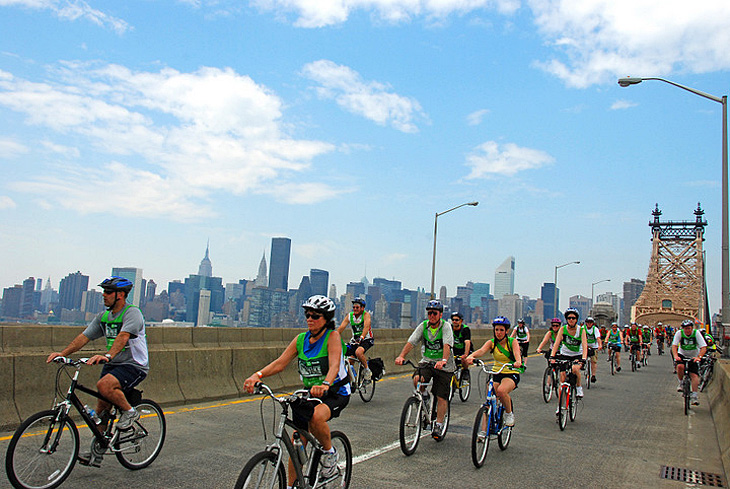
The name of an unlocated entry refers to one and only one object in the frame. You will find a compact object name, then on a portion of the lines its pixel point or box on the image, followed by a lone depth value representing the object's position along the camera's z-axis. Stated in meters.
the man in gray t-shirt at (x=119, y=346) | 6.43
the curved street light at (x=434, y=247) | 37.78
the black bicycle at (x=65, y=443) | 5.61
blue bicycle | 7.48
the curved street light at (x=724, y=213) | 19.92
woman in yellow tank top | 8.42
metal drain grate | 7.37
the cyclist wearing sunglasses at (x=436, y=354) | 8.69
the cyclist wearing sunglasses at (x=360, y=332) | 12.58
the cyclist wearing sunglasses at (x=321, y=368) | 5.13
